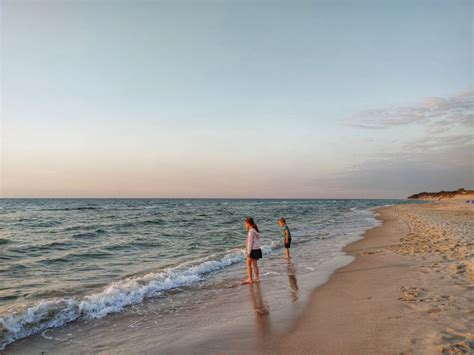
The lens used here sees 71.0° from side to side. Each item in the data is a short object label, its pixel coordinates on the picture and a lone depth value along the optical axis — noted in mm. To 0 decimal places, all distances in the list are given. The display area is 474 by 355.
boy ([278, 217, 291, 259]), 13578
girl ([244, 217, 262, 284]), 10117
